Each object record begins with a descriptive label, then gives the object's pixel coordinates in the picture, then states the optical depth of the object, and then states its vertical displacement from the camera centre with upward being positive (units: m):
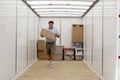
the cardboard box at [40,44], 8.23 -0.33
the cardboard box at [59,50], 8.44 -0.62
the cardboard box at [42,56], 8.28 -0.88
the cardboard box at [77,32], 8.58 +0.23
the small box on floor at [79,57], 8.48 -0.96
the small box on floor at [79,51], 8.45 -0.67
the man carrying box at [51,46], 6.61 -0.34
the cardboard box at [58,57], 8.45 -0.95
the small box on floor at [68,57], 8.55 -0.96
